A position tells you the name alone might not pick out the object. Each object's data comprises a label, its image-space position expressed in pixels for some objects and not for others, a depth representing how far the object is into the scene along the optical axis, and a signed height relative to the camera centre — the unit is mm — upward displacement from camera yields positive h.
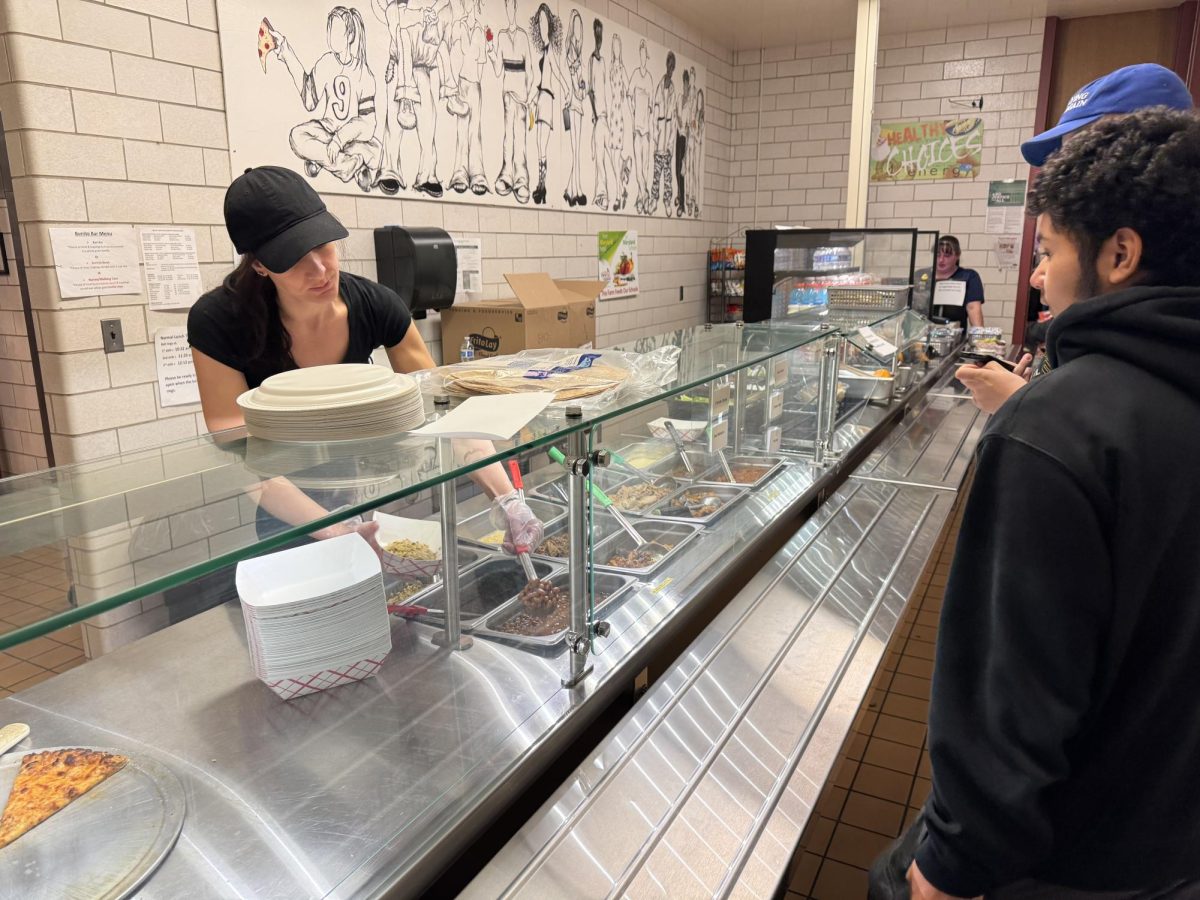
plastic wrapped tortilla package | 1558 -242
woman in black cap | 1791 -127
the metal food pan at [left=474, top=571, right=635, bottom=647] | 1487 -678
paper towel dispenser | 3725 -17
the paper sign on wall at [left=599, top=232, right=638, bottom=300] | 5773 -37
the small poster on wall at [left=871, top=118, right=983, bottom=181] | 6789 +904
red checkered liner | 1263 -658
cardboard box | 3957 -308
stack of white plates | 1243 -222
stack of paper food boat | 1229 -540
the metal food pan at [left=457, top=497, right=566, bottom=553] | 1582 -516
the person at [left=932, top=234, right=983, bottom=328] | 6391 -205
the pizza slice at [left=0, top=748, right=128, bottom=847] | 1003 -673
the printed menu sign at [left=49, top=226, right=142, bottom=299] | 2637 -2
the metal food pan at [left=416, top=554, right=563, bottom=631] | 1510 -626
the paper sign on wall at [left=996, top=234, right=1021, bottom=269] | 6816 +69
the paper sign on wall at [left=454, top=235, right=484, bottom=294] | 4363 -21
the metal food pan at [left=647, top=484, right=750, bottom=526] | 2201 -686
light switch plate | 2785 -256
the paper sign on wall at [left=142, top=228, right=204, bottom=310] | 2885 -28
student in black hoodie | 903 -368
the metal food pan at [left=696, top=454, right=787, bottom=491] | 2455 -658
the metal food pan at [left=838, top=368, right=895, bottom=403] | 3369 -552
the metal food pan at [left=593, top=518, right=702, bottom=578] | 1886 -704
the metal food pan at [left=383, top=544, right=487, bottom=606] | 1462 -582
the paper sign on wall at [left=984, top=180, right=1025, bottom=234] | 6730 +420
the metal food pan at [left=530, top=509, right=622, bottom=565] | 1576 -623
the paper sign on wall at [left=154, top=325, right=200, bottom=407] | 2965 -391
